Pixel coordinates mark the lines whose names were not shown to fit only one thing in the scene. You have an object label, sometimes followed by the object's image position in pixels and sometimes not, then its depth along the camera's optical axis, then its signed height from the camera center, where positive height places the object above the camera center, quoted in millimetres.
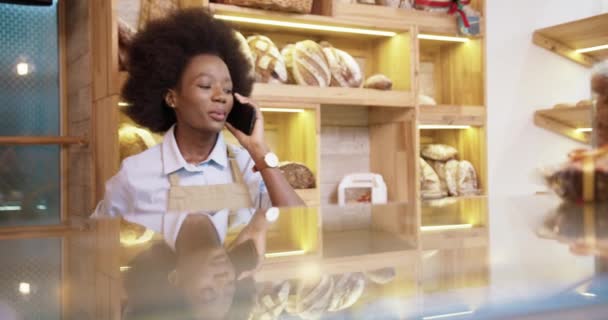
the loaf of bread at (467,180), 2637 -36
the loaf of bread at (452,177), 2627 -22
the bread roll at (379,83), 2430 +381
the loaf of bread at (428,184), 2578 -50
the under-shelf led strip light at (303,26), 2215 +604
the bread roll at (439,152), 2688 +95
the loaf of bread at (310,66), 2273 +426
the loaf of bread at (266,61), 2189 +432
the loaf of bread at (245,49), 2045 +462
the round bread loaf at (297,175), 2199 +0
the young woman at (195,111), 1783 +215
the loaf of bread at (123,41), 1948 +462
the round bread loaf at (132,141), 1999 +128
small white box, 2514 -61
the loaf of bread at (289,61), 2293 +451
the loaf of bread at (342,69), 2348 +428
